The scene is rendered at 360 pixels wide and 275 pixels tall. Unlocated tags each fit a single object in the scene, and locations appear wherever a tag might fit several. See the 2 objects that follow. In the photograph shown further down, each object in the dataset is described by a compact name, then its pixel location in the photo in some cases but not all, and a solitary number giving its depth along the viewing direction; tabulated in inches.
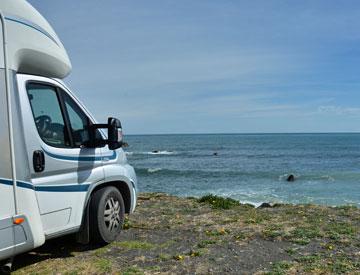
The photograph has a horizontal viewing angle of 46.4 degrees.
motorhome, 172.6
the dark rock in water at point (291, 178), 1338.8
